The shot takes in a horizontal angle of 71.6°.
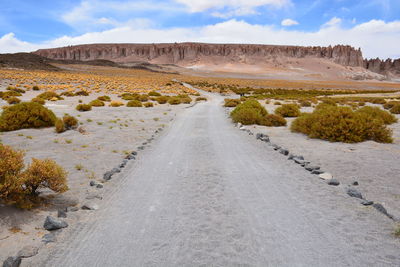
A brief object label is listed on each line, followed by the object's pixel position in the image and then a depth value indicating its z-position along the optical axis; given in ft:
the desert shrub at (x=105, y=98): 101.92
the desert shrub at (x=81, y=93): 113.64
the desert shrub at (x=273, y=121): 56.44
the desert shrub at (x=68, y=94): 109.09
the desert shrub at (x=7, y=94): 83.97
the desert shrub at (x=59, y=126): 42.96
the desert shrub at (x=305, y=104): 100.16
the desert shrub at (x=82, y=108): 71.81
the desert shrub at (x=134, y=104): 88.57
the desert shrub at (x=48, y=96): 93.42
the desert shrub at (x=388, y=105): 89.30
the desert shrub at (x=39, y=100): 76.92
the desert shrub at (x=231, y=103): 96.32
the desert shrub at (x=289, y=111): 69.56
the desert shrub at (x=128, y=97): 108.45
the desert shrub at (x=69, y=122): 45.28
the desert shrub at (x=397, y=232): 13.99
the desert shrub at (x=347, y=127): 38.55
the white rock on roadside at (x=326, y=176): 23.19
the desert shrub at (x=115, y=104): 86.05
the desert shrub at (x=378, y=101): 105.19
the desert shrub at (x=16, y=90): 107.95
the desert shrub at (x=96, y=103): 83.56
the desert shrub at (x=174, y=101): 103.55
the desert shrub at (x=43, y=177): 17.29
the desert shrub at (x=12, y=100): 74.22
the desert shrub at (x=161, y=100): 106.52
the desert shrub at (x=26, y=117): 43.50
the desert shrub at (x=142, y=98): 110.21
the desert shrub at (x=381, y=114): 56.03
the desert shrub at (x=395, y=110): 74.51
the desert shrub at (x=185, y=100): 110.12
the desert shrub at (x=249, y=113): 57.70
